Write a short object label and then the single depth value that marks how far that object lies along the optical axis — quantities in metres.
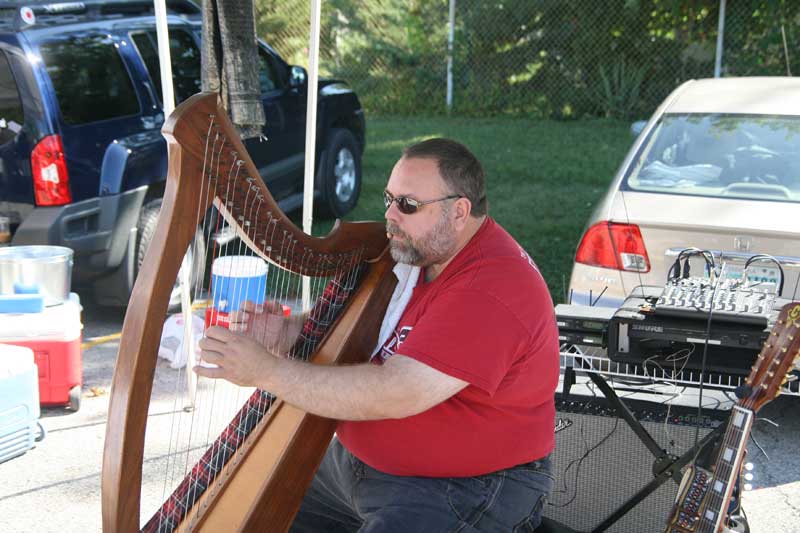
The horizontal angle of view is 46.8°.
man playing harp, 2.25
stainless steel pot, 4.61
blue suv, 5.38
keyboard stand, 3.16
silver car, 4.36
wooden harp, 1.76
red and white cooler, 4.52
